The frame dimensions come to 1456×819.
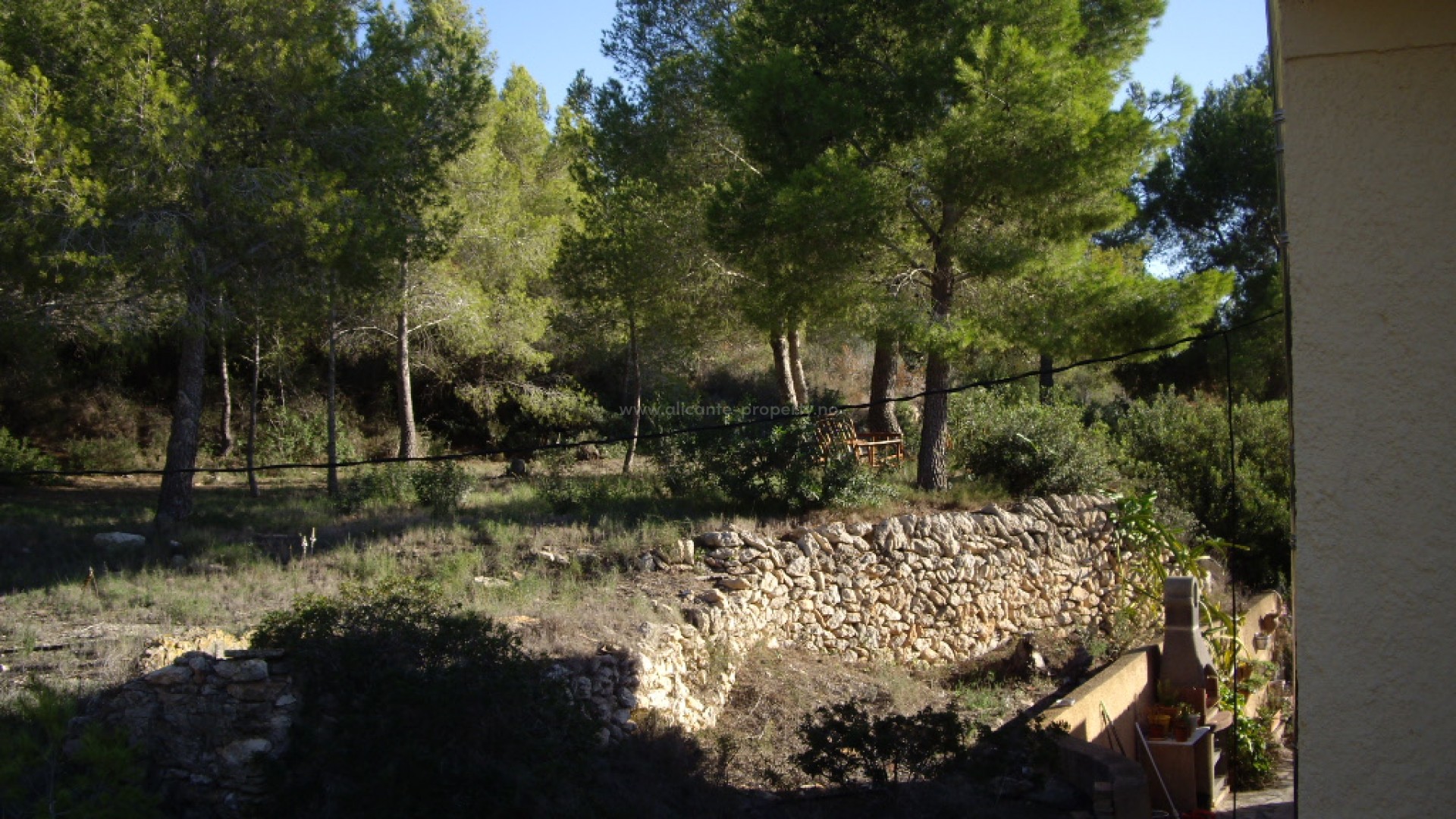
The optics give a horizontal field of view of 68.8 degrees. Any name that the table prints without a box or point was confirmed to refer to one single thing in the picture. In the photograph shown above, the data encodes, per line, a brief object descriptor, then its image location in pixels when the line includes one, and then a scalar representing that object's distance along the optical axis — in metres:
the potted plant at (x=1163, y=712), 10.35
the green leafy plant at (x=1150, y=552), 13.20
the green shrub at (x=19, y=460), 18.89
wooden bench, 13.04
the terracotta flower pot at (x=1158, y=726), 10.33
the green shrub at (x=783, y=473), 12.55
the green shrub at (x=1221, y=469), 16.73
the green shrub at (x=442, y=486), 14.66
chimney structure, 10.82
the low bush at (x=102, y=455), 20.69
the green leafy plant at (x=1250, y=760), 10.45
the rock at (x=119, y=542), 12.21
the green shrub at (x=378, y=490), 15.35
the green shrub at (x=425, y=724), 5.33
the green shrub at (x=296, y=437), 22.69
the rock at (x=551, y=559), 10.81
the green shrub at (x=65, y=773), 5.23
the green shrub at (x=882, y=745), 6.04
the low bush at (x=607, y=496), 13.15
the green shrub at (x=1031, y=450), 14.84
